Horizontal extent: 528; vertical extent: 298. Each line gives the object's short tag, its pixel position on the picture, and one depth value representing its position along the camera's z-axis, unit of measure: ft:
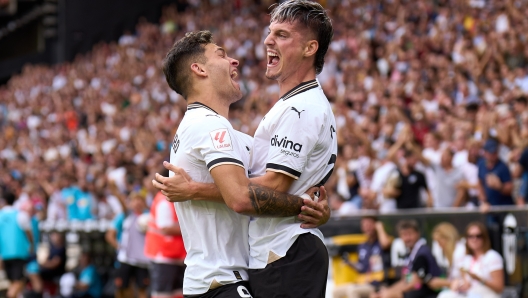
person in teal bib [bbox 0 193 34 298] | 44.27
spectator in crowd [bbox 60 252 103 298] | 43.80
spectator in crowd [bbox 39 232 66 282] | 45.96
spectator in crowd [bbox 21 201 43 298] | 46.34
